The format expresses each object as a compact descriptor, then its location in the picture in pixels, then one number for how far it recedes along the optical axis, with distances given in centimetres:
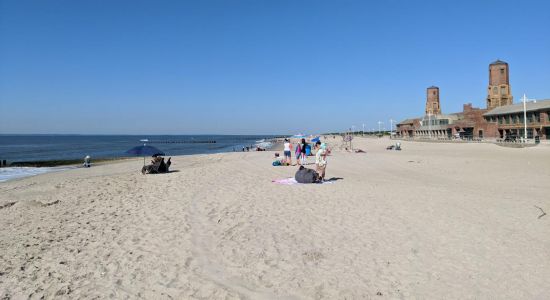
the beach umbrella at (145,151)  1712
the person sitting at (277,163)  2058
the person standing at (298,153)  2008
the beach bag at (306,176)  1293
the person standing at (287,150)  2066
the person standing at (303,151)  1981
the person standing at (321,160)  1330
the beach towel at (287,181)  1304
